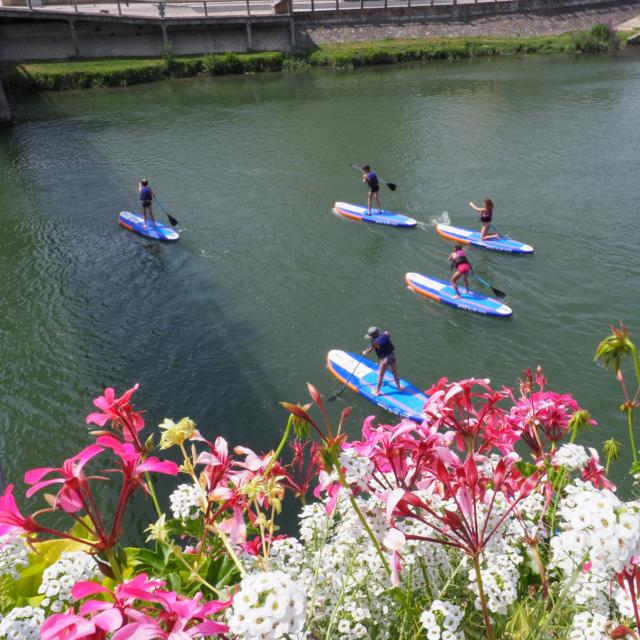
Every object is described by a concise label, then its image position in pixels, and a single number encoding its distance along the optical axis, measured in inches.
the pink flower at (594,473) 131.7
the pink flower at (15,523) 84.3
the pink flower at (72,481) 82.3
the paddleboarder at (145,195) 694.5
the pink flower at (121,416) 106.3
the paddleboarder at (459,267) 536.1
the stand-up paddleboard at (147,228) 698.1
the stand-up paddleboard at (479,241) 637.3
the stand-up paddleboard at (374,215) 716.7
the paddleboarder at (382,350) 421.4
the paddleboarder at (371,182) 723.4
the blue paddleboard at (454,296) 530.6
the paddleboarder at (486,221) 644.7
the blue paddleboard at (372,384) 428.5
